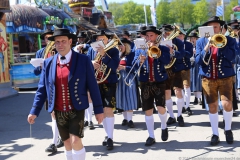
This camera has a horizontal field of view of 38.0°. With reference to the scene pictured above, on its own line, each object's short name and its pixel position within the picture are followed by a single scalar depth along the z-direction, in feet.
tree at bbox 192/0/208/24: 210.38
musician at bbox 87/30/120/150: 18.69
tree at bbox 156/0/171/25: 222.28
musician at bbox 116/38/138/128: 23.91
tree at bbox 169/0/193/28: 214.48
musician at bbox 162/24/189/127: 22.91
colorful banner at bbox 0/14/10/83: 43.01
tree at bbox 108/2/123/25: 318.43
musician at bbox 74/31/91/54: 28.33
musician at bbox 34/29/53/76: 19.01
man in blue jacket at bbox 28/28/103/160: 12.97
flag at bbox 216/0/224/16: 68.90
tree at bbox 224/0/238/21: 223.26
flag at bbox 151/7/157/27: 57.16
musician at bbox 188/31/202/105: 31.94
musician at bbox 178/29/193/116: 24.53
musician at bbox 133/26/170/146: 18.58
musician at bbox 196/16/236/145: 18.07
